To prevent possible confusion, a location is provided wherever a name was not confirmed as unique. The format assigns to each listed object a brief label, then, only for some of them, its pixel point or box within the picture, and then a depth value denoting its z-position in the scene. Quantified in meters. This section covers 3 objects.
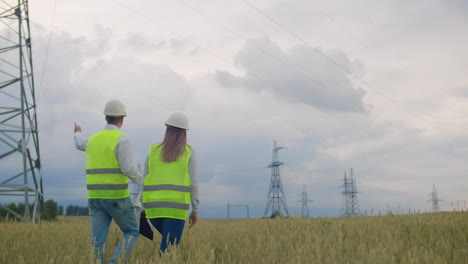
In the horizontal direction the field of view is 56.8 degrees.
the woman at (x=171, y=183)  6.00
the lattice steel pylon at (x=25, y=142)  17.44
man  6.18
